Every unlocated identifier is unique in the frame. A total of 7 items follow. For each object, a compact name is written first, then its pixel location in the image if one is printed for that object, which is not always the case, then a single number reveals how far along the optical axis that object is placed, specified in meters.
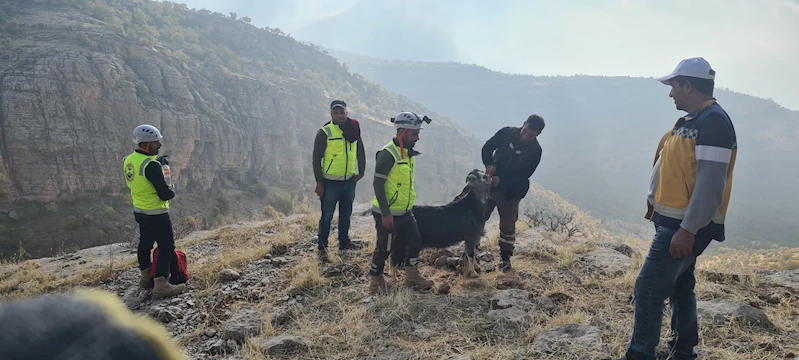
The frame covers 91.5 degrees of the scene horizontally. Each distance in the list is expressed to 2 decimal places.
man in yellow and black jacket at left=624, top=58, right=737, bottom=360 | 2.25
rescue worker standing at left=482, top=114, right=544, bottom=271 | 4.89
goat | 4.89
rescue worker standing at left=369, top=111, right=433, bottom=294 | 4.12
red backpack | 4.82
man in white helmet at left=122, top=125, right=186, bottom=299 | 4.16
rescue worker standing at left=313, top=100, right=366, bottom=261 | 5.27
